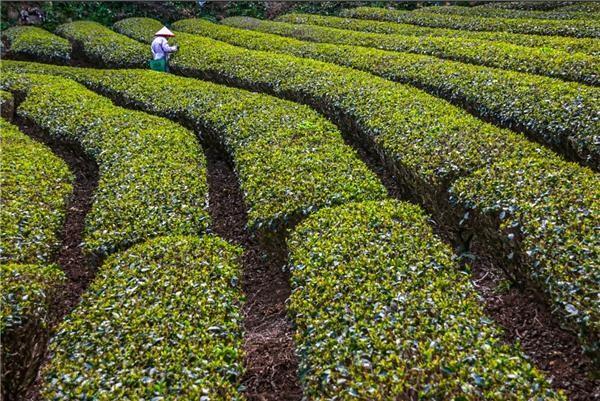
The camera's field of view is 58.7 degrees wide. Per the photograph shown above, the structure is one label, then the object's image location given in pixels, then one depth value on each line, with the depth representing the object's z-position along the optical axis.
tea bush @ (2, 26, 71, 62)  17.22
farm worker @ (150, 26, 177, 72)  15.05
